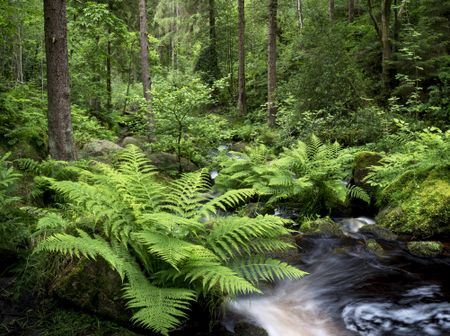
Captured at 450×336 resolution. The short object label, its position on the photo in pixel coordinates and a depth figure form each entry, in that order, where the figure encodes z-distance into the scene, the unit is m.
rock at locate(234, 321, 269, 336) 3.74
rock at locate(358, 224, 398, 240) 6.72
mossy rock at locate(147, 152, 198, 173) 10.78
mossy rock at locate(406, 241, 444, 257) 5.95
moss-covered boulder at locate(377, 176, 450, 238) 6.50
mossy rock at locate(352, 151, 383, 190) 8.62
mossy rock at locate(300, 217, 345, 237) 6.90
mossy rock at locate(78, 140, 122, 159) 9.86
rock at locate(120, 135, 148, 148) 13.34
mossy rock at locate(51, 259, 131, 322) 3.41
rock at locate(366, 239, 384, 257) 6.18
